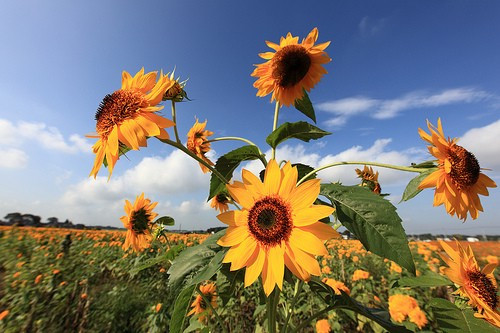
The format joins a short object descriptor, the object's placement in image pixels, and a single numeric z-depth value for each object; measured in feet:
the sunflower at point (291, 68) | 1.10
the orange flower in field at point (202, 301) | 1.96
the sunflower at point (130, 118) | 0.63
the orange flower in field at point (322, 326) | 1.86
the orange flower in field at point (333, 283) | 1.86
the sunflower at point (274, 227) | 0.58
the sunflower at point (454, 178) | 0.74
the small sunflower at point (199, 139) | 1.27
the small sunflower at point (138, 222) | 1.62
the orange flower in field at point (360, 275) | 2.67
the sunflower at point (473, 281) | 0.84
